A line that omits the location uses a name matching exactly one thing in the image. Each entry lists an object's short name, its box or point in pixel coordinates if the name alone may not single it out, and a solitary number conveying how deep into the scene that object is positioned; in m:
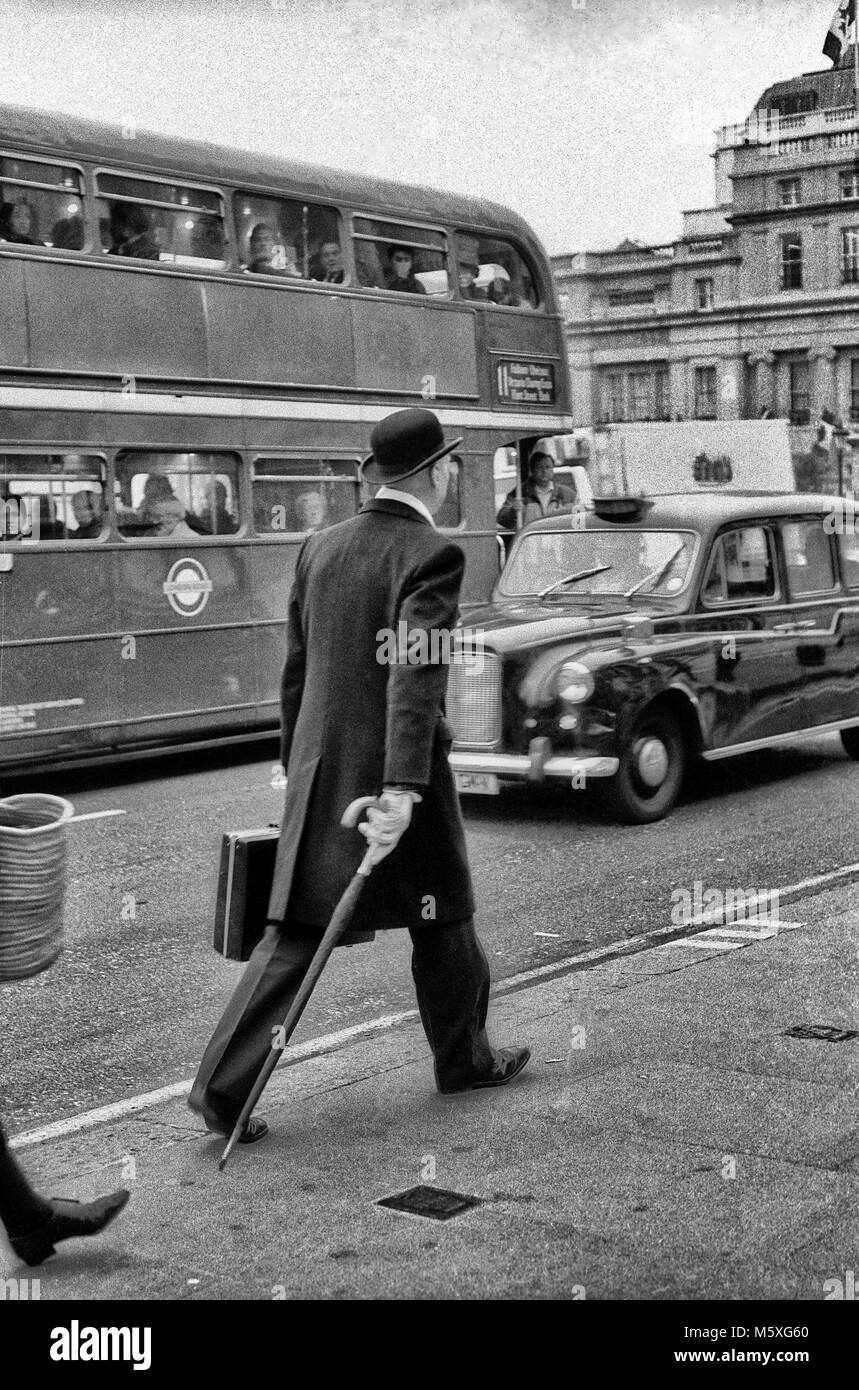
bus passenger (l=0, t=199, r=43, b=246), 11.54
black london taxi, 9.84
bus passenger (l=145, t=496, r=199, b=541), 12.78
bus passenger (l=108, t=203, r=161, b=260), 12.29
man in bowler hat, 4.56
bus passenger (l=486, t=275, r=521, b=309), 15.34
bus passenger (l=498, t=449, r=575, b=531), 15.84
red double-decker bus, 11.89
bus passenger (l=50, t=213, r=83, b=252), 11.91
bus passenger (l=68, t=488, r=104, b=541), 12.23
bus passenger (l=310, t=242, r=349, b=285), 13.73
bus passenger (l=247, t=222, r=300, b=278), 13.25
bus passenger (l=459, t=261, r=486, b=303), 14.99
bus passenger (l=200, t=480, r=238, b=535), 13.18
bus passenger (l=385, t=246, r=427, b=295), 14.33
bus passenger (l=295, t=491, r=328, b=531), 13.91
